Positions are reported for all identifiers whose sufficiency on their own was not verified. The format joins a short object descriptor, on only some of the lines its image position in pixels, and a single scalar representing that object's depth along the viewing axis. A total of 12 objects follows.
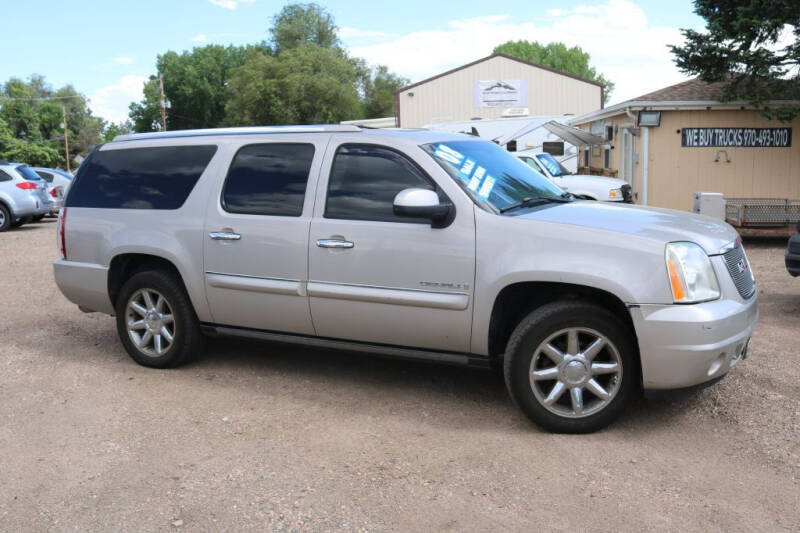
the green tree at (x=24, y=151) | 49.41
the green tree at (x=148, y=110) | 93.38
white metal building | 43.88
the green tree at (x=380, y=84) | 90.94
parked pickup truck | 15.27
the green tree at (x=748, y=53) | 14.55
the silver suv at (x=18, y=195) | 18.94
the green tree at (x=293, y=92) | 64.00
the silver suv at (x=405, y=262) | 4.41
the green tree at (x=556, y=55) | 89.54
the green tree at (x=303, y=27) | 84.75
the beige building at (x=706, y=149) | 17.36
